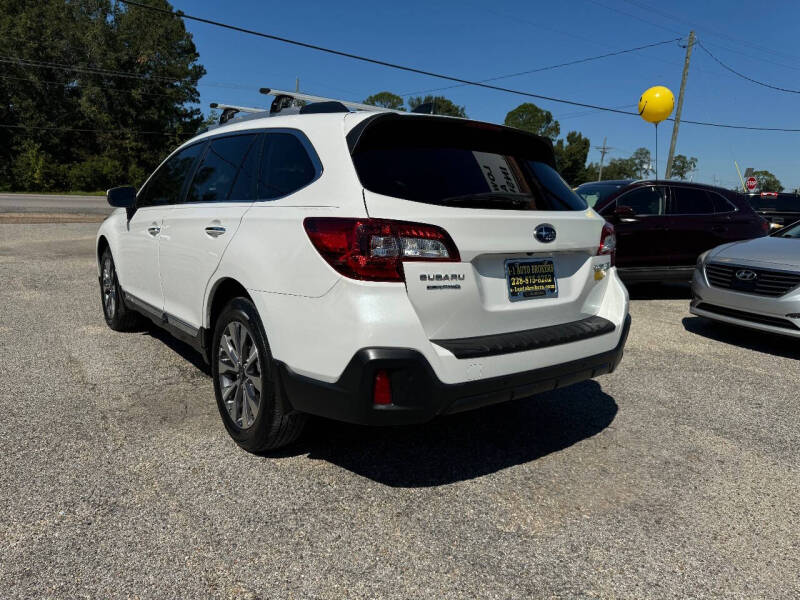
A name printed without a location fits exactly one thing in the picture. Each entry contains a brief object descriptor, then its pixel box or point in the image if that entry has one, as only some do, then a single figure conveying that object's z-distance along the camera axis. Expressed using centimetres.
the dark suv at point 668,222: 793
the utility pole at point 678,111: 2659
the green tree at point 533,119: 8862
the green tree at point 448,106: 8638
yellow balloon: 1672
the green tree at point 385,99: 9761
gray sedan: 538
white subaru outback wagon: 237
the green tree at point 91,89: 4650
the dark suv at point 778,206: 1385
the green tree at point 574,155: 8131
